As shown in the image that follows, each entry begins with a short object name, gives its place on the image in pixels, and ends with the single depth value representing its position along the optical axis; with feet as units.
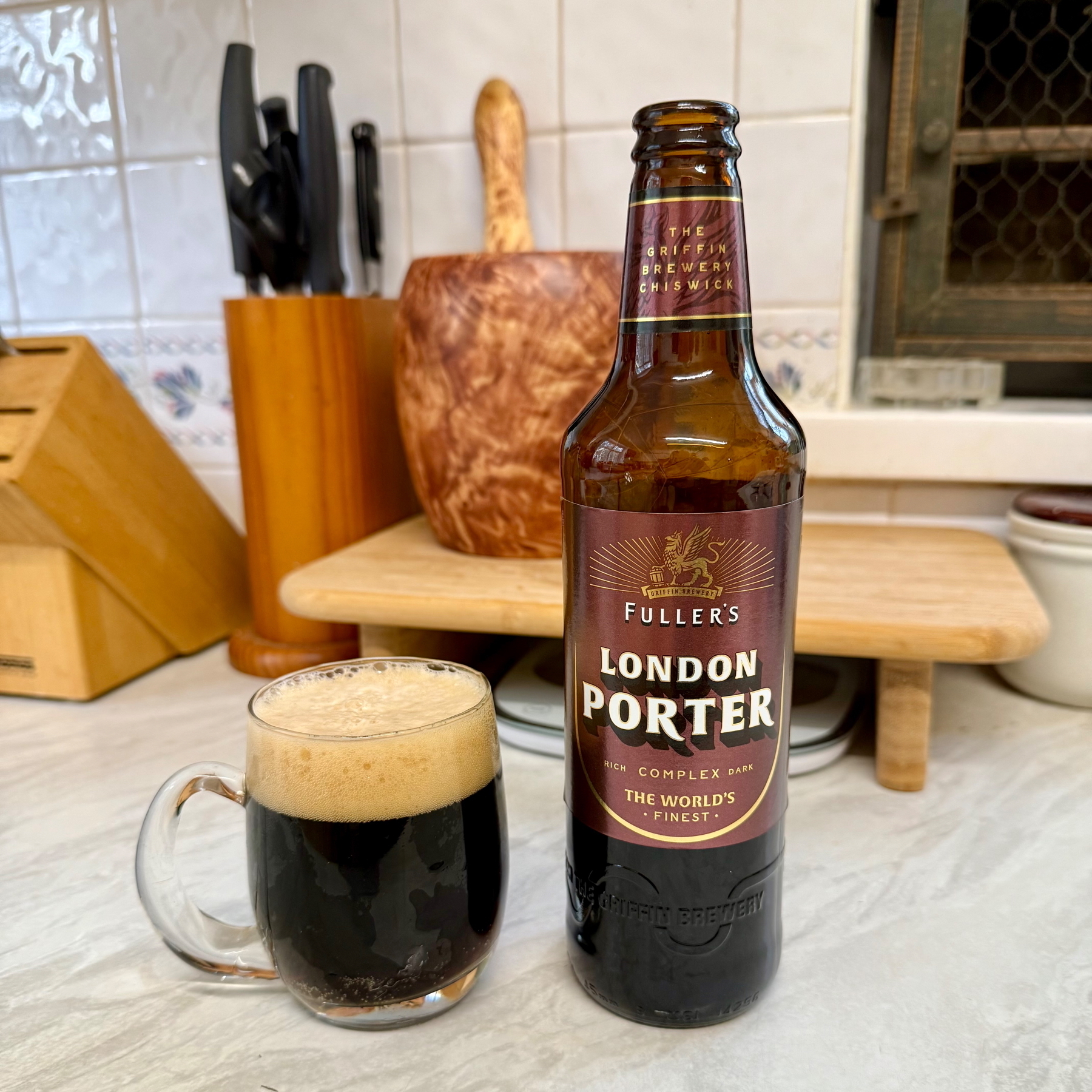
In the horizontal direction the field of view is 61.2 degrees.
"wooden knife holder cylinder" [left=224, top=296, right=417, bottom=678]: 2.61
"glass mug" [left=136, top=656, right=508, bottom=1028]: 1.28
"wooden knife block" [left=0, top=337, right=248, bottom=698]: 2.41
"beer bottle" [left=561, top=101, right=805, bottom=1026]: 1.24
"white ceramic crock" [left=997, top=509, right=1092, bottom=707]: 2.42
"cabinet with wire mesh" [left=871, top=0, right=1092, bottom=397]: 2.84
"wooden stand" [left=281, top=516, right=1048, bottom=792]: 1.95
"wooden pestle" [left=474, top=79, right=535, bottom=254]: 2.76
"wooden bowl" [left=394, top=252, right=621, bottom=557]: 2.35
